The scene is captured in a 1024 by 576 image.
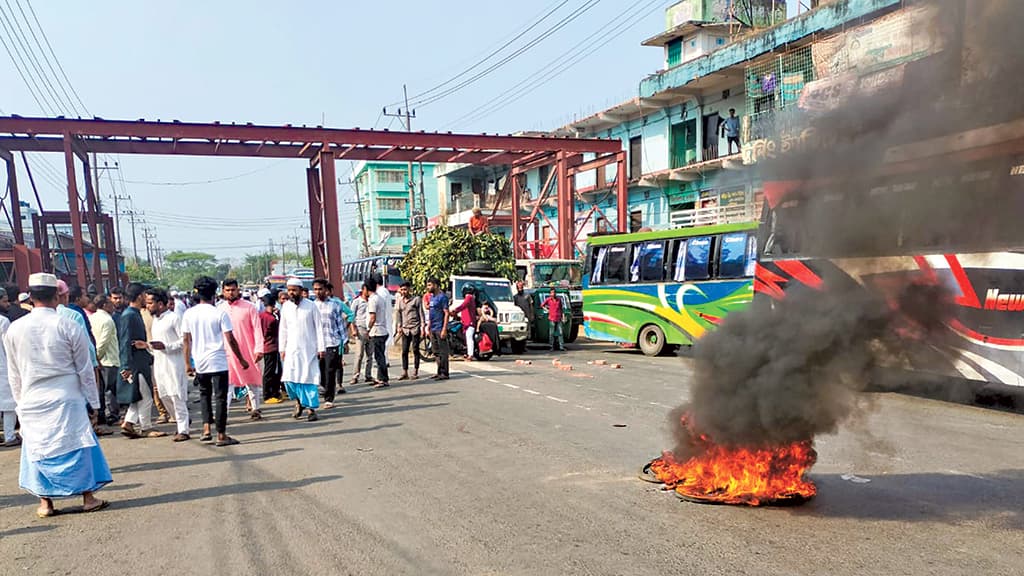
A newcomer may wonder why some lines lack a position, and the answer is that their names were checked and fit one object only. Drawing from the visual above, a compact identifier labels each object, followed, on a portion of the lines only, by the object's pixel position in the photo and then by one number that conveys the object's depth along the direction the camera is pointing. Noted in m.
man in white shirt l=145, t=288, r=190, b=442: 7.33
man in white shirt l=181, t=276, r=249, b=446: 6.86
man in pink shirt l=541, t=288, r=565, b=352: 16.07
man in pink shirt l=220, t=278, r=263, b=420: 8.52
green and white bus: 13.21
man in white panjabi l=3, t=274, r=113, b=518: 4.86
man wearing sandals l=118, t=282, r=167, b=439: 7.53
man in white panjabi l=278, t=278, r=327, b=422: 8.24
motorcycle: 14.38
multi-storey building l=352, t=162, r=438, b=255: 59.69
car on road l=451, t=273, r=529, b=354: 15.25
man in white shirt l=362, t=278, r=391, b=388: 10.55
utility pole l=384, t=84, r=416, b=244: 40.75
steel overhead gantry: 16.62
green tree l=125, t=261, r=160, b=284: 64.32
